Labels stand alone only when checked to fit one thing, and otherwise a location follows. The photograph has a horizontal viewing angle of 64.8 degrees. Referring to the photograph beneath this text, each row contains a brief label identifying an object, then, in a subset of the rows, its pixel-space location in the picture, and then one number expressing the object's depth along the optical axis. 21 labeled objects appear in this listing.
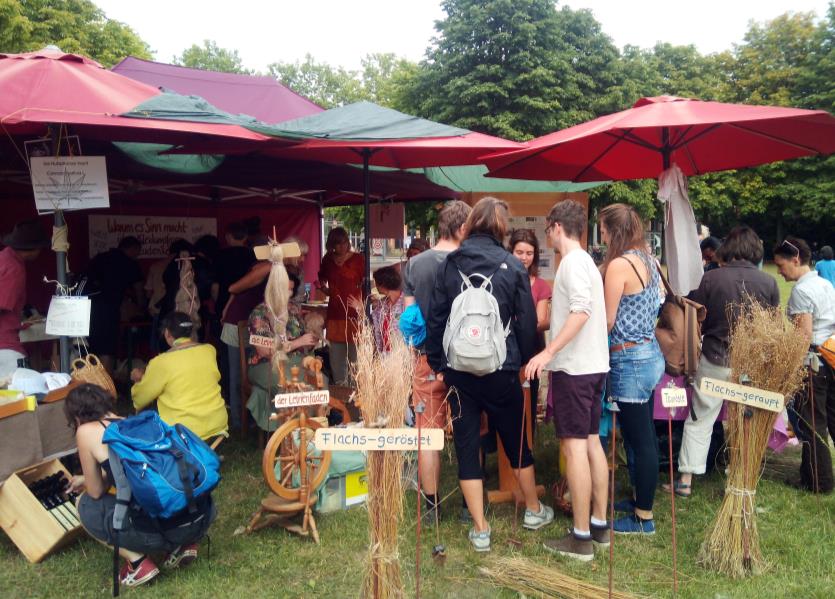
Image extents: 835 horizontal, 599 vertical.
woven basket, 3.77
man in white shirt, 2.94
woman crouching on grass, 2.76
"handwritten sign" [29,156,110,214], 3.61
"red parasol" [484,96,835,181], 3.66
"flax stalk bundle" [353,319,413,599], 2.25
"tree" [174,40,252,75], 44.44
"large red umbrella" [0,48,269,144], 3.17
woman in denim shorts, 3.09
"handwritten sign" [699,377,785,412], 2.74
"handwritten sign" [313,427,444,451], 2.21
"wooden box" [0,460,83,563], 3.09
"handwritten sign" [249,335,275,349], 3.91
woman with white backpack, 2.85
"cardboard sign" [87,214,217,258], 6.89
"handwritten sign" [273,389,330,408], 3.09
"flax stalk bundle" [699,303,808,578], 2.82
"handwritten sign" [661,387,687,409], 2.77
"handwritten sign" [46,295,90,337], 3.55
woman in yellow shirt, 3.66
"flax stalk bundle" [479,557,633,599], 2.64
